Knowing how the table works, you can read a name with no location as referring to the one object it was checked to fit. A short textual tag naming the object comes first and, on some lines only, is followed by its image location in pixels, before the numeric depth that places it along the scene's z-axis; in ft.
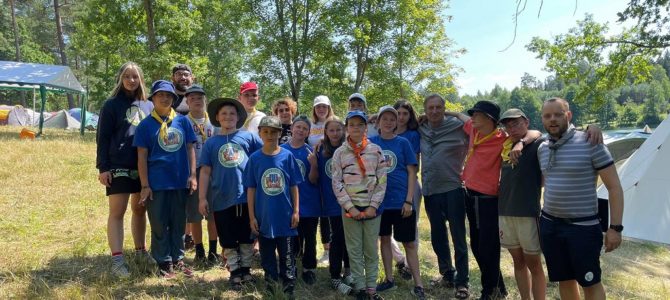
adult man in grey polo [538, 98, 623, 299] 9.89
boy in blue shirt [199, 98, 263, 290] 12.50
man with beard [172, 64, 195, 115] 15.15
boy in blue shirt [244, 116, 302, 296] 11.89
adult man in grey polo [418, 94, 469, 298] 13.53
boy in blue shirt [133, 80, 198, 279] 12.26
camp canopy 48.75
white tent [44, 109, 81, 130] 87.20
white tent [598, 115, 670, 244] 22.50
